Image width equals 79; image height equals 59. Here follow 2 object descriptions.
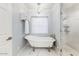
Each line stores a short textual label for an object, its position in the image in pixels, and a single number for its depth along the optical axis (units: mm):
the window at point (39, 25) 1771
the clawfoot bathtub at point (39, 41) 1776
